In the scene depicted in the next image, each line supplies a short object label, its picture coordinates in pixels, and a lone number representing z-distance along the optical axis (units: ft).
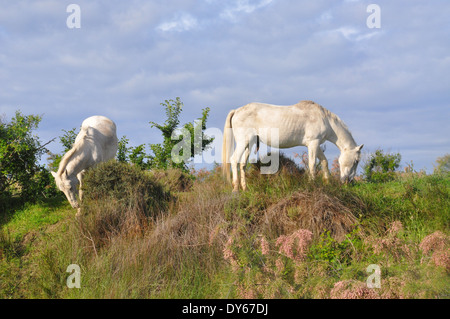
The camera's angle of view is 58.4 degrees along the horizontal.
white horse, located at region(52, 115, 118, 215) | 35.65
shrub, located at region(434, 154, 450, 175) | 40.75
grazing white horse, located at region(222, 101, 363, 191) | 36.37
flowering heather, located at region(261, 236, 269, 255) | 20.16
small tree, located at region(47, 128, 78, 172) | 49.38
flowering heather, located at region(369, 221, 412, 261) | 22.58
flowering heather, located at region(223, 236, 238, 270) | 20.91
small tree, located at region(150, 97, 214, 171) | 57.06
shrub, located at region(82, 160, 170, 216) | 32.09
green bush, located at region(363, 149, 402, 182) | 47.91
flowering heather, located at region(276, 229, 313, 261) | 19.94
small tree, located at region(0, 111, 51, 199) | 44.10
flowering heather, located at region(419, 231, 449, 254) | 20.61
